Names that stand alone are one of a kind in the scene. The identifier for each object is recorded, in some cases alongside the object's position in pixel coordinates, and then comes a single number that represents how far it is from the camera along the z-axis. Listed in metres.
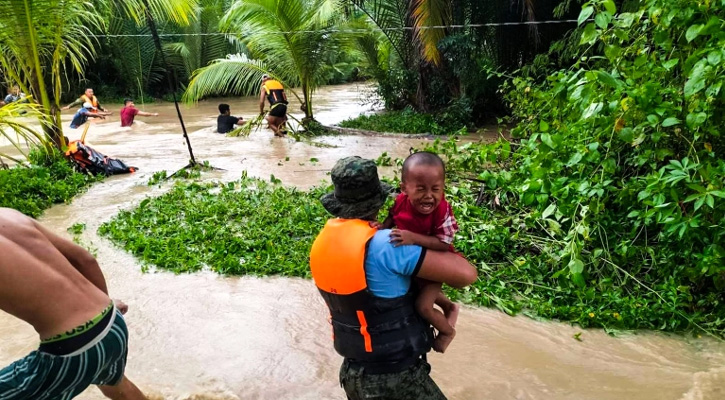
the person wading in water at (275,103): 11.32
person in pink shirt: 13.99
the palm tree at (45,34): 7.02
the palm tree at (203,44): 20.38
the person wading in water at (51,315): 1.77
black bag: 8.23
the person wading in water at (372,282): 1.82
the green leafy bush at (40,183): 6.49
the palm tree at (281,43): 10.98
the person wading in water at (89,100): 13.05
